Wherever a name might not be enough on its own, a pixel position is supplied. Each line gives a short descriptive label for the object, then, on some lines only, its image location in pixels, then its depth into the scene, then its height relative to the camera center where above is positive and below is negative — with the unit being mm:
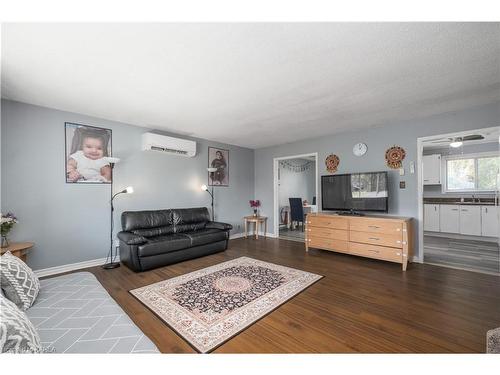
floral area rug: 1885 -1203
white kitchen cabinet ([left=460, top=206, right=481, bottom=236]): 5062 -748
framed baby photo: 3369 +577
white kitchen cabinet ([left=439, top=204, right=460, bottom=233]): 5363 -738
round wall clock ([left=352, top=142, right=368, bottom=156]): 4344 +807
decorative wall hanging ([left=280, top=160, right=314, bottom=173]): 7250 +843
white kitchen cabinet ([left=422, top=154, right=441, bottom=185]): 5871 +531
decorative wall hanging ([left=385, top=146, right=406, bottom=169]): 3939 +591
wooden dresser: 3422 -811
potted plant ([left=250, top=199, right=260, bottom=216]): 6000 -442
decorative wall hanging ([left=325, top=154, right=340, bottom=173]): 4705 +575
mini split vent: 4074 +885
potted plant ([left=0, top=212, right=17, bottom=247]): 2656 -433
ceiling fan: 4189 +976
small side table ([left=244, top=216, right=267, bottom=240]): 5670 -843
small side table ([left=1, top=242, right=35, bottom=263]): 2585 -701
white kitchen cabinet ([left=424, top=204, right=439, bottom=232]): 5680 -759
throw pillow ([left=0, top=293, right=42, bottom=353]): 801 -559
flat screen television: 3958 -61
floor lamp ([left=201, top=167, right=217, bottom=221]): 4926 +30
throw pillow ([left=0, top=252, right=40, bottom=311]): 1434 -638
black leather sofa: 3256 -797
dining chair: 6551 -611
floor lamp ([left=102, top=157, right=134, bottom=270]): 3711 -507
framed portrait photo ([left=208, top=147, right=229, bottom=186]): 5312 +595
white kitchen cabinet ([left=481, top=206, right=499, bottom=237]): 4797 -721
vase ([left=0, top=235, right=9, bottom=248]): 2764 -656
